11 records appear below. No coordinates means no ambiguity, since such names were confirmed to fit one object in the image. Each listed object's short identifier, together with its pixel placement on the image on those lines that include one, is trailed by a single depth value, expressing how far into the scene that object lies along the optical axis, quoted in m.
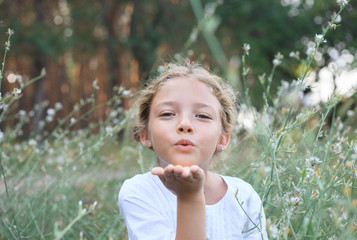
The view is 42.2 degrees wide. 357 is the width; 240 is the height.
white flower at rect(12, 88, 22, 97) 1.51
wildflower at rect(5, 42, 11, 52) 1.62
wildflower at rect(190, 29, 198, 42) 2.90
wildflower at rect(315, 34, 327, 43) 1.46
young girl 1.24
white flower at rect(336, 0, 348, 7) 1.52
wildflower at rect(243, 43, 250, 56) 1.93
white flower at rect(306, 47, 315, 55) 1.51
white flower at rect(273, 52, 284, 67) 2.15
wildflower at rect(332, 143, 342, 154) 1.63
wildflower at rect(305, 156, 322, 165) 1.35
